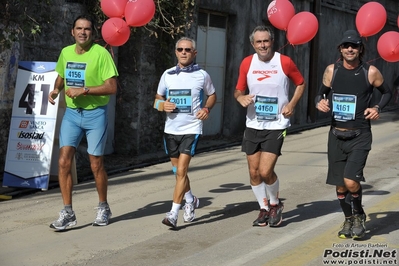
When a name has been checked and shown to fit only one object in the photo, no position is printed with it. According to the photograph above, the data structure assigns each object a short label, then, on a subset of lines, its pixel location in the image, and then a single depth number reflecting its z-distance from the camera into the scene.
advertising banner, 17.00
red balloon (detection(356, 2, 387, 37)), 14.35
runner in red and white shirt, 13.09
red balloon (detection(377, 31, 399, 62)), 13.74
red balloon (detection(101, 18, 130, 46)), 14.58
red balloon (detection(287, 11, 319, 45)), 14.66
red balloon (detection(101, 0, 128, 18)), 14.83
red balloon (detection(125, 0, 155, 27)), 14.55
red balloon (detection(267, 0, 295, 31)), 15.13
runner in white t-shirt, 13.29
